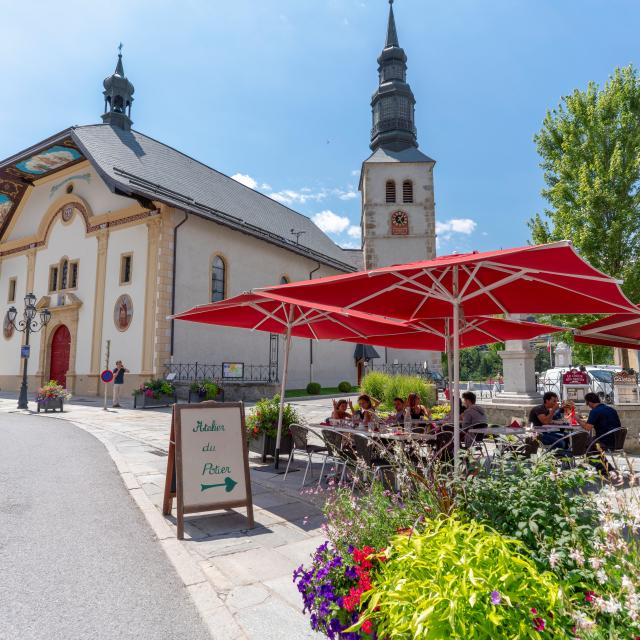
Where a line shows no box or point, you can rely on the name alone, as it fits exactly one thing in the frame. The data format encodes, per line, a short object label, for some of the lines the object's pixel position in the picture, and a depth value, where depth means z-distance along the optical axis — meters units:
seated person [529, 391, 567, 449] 7.07
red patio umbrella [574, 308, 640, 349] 6.98
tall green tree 14.10
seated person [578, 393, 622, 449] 6.50
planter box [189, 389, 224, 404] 17.94
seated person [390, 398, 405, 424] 8.06
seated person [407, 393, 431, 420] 8.46
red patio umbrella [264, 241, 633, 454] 3.85
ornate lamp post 16.83
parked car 11.11
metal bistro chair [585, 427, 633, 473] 6.26
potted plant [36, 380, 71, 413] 15.69
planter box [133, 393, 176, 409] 17.52
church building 20.38
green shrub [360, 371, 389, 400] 16.23
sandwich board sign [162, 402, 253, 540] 4.74
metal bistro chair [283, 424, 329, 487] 6.59
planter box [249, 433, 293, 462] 7.88
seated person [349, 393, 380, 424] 7.66
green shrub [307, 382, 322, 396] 24.70
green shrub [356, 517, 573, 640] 1.62
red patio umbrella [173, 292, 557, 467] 7.39
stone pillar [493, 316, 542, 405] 10.59
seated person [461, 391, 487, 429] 7.12
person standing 17.89
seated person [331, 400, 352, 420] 8.14
